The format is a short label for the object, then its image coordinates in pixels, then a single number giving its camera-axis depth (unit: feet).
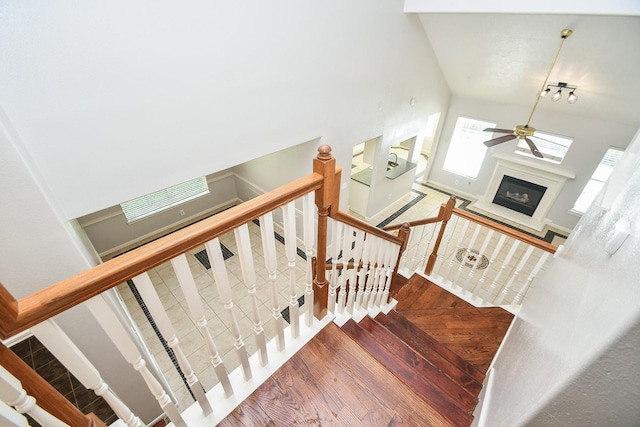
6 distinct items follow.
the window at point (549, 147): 18.75
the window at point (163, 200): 17.28
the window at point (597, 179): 17.29
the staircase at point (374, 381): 4.16
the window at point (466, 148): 22.50
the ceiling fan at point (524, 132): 11.49
